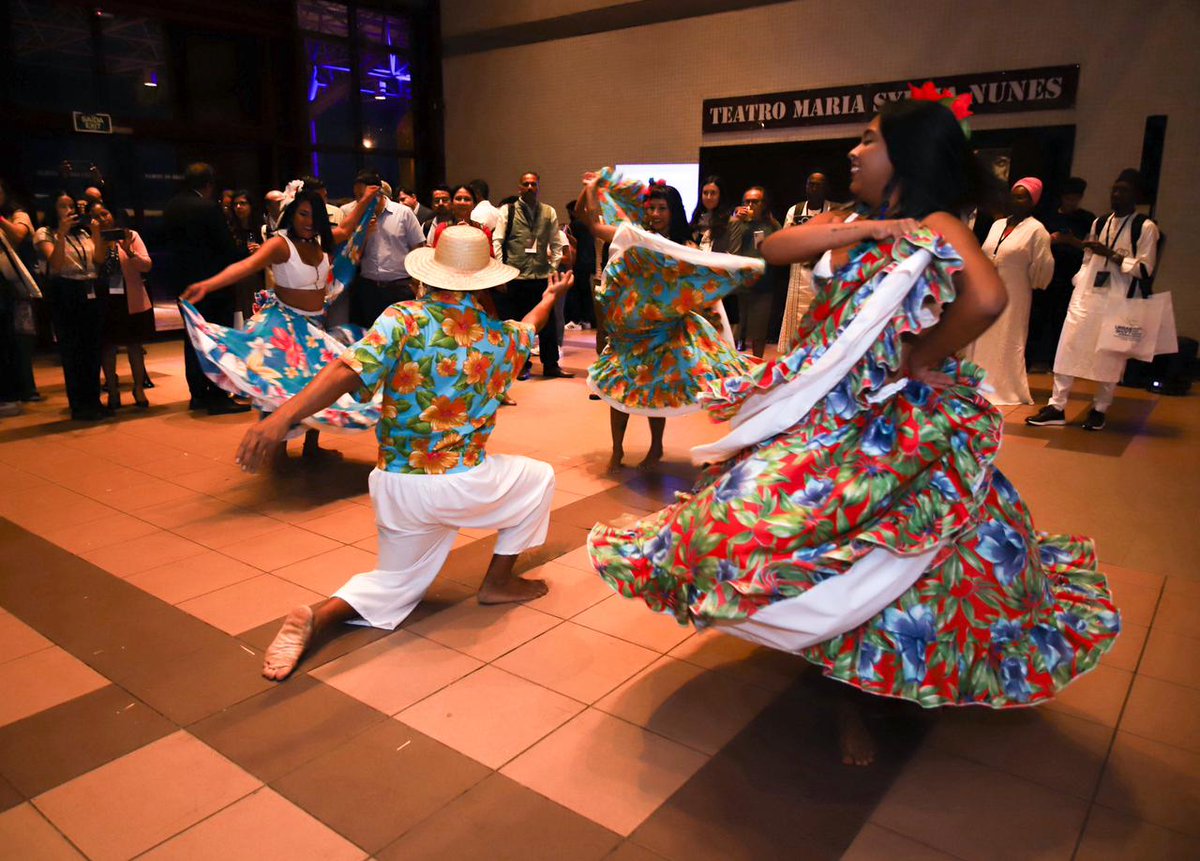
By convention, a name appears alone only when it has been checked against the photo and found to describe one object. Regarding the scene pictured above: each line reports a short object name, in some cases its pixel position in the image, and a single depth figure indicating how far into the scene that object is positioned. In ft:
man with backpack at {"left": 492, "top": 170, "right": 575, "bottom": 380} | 25.71
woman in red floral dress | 6.75
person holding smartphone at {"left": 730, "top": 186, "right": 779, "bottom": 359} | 25.73
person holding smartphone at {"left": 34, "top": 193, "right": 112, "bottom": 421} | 20.35
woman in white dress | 21.39
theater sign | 27.71
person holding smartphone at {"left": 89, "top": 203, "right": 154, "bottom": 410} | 21.36
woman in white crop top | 14.70
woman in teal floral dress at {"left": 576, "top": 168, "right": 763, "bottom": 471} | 14.21
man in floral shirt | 9.23
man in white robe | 18.90
